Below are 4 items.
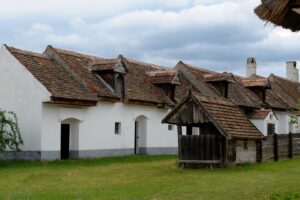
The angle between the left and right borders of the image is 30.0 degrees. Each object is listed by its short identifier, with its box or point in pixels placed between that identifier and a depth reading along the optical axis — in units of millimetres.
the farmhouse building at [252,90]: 39531
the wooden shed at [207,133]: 22172
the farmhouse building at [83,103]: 26688
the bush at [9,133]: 25052
